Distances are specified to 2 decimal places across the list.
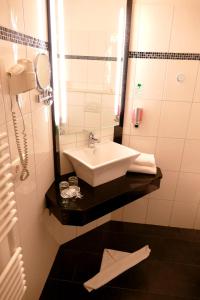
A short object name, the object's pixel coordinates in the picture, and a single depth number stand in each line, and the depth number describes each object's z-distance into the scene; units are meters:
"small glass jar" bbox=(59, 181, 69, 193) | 1.63
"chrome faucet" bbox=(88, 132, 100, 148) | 1.86
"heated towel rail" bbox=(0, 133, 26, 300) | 0.89
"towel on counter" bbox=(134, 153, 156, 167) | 1.85
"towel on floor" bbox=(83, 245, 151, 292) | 1.69
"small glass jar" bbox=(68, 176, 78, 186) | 1.69
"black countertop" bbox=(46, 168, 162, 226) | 1.43
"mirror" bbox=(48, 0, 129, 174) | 1.55
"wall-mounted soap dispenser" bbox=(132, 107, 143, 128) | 1.90
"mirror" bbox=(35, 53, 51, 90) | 1.25
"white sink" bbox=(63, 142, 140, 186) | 1.59
